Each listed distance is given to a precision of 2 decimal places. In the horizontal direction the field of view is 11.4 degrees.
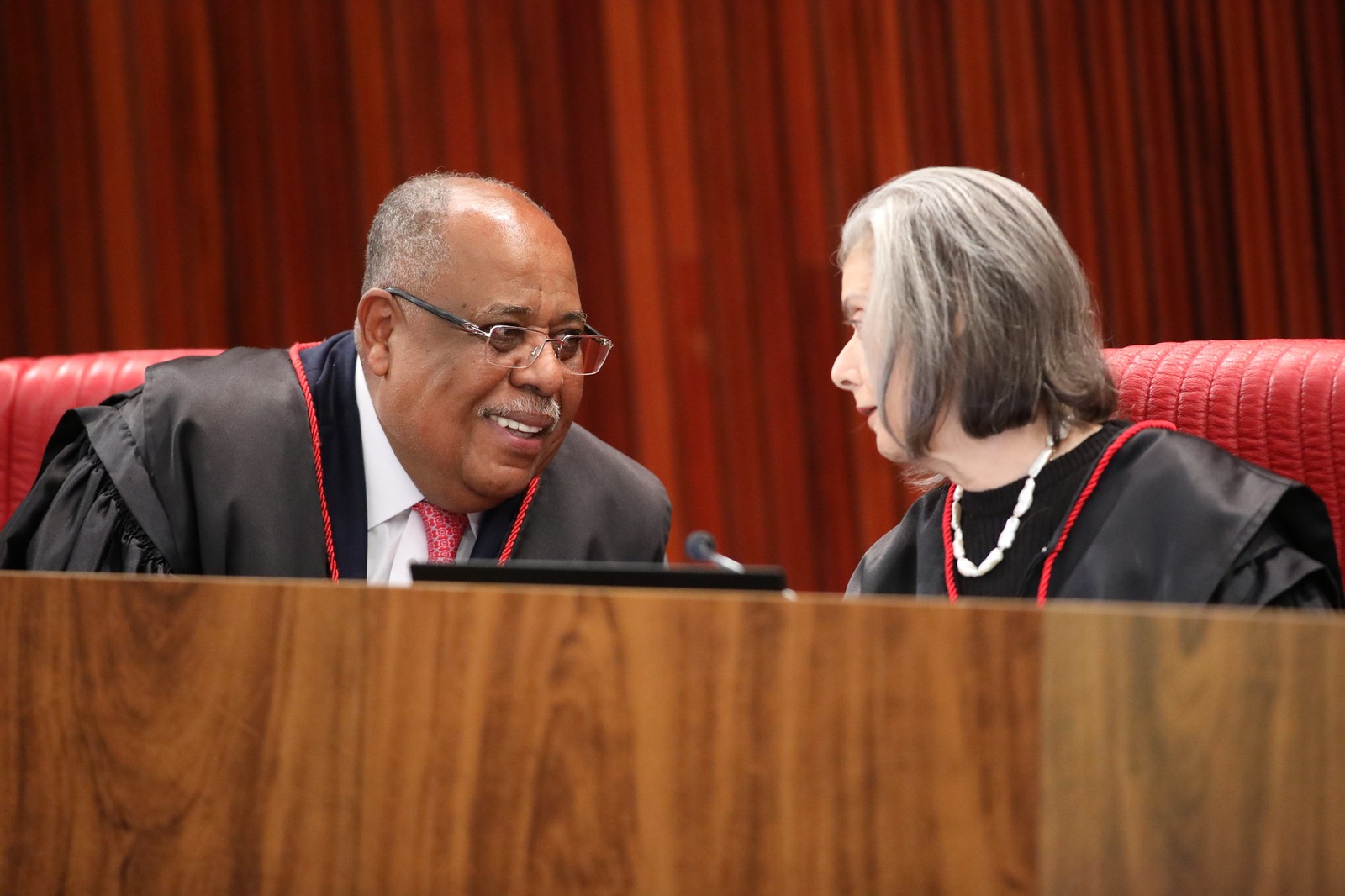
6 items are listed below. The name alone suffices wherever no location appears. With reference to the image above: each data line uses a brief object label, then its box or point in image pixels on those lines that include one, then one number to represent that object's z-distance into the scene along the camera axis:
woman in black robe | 4.48
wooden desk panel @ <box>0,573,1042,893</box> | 4.20
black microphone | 4.31
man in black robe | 4.71
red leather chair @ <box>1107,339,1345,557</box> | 4.63
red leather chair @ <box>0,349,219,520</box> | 4.90
